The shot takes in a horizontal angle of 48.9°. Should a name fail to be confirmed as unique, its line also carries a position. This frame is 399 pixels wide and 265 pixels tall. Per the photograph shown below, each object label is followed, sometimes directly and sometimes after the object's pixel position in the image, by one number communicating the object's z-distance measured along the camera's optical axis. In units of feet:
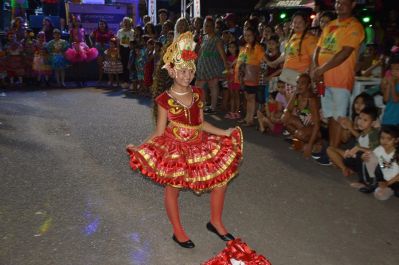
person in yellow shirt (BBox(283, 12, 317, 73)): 21.53
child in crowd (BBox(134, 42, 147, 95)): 39.14
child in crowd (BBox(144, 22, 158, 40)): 39.47
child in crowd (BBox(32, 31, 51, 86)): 43.16
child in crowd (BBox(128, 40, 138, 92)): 41.29
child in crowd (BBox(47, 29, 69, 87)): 43.78
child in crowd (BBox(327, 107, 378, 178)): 16.43
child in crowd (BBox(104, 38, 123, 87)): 44.68
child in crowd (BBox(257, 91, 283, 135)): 23.89
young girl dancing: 10.87
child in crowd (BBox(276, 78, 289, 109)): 23.08
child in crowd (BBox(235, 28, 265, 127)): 25.55
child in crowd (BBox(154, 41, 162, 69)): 35.24
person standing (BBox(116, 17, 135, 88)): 44.14
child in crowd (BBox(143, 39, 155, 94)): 36.47
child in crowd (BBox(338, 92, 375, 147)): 17.79
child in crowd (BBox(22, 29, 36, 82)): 43.65
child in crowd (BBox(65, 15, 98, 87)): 45.42
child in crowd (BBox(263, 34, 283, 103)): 25.36
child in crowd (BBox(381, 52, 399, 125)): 17.34
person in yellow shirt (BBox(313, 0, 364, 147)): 17.92
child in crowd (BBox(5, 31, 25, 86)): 42.75
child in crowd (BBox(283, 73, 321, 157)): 20.08
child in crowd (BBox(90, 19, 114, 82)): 47.80
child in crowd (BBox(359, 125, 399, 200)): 15.20
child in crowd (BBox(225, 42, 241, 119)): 28.50
